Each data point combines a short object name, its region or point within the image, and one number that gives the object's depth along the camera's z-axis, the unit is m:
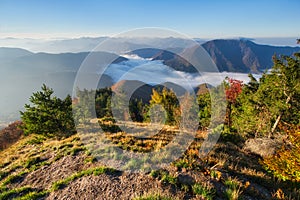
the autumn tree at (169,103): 36.91
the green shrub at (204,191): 7.90
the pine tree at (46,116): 21.86
